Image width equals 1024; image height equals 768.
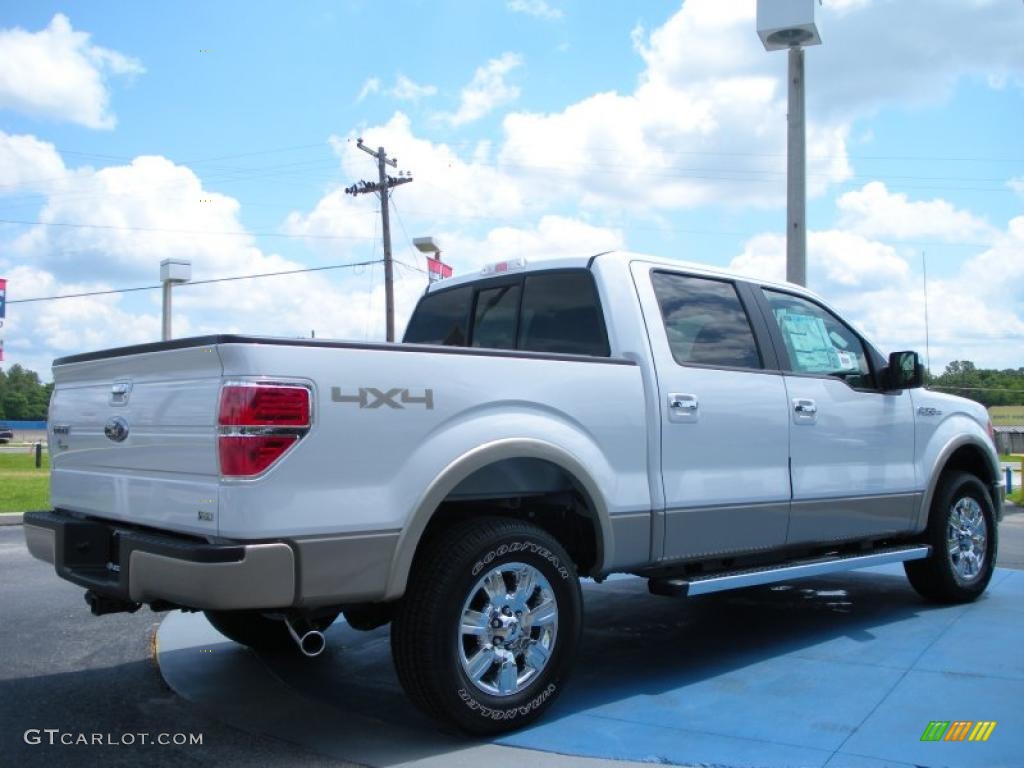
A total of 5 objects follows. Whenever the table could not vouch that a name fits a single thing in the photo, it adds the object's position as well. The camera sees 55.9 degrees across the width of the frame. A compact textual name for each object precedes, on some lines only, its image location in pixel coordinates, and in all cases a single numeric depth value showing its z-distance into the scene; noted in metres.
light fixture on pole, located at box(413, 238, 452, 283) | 17.45
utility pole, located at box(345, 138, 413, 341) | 31.50
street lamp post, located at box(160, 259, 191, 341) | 21.55
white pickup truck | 3.45
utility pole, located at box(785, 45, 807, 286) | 15.61
